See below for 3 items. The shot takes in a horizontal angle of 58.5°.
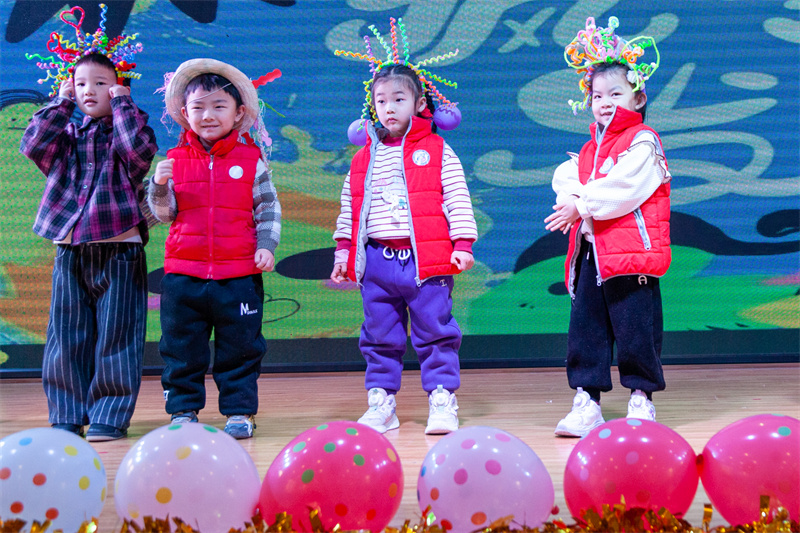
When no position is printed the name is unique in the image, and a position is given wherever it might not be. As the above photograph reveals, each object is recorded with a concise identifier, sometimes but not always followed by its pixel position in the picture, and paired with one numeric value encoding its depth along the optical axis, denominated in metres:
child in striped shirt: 2.31
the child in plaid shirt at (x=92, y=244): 2.25
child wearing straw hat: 2.26
